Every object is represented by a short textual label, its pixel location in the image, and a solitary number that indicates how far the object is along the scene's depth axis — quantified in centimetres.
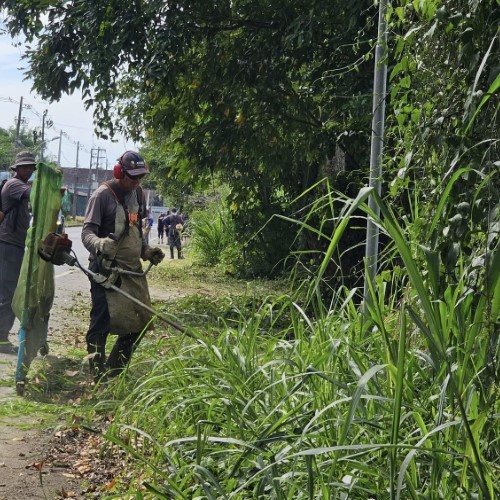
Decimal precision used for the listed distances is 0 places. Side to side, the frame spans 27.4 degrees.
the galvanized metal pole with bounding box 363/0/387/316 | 600
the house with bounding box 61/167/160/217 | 12425
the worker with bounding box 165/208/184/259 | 3725
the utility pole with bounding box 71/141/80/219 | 10518
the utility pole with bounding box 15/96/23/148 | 10188
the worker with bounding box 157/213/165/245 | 5260
